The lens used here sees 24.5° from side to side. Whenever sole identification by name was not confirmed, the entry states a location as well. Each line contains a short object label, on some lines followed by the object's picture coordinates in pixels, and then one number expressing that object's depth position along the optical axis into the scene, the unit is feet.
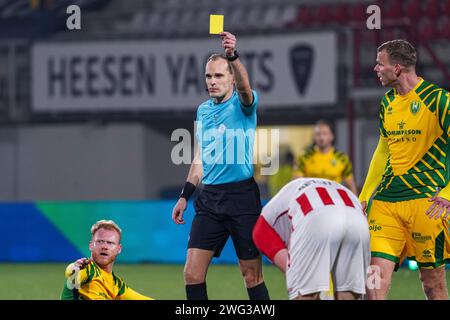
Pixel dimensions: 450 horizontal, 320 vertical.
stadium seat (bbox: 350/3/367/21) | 67.15
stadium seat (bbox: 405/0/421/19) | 66.23
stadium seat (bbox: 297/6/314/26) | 69.51
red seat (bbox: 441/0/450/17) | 66.13
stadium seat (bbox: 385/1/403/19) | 65.85
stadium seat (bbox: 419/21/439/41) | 64.76
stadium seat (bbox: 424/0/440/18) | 66.59
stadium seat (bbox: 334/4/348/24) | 68.59
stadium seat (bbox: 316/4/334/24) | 69.21
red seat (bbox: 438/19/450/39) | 64.56
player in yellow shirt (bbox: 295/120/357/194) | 40.52
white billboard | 67.10
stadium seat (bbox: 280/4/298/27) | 70.58
